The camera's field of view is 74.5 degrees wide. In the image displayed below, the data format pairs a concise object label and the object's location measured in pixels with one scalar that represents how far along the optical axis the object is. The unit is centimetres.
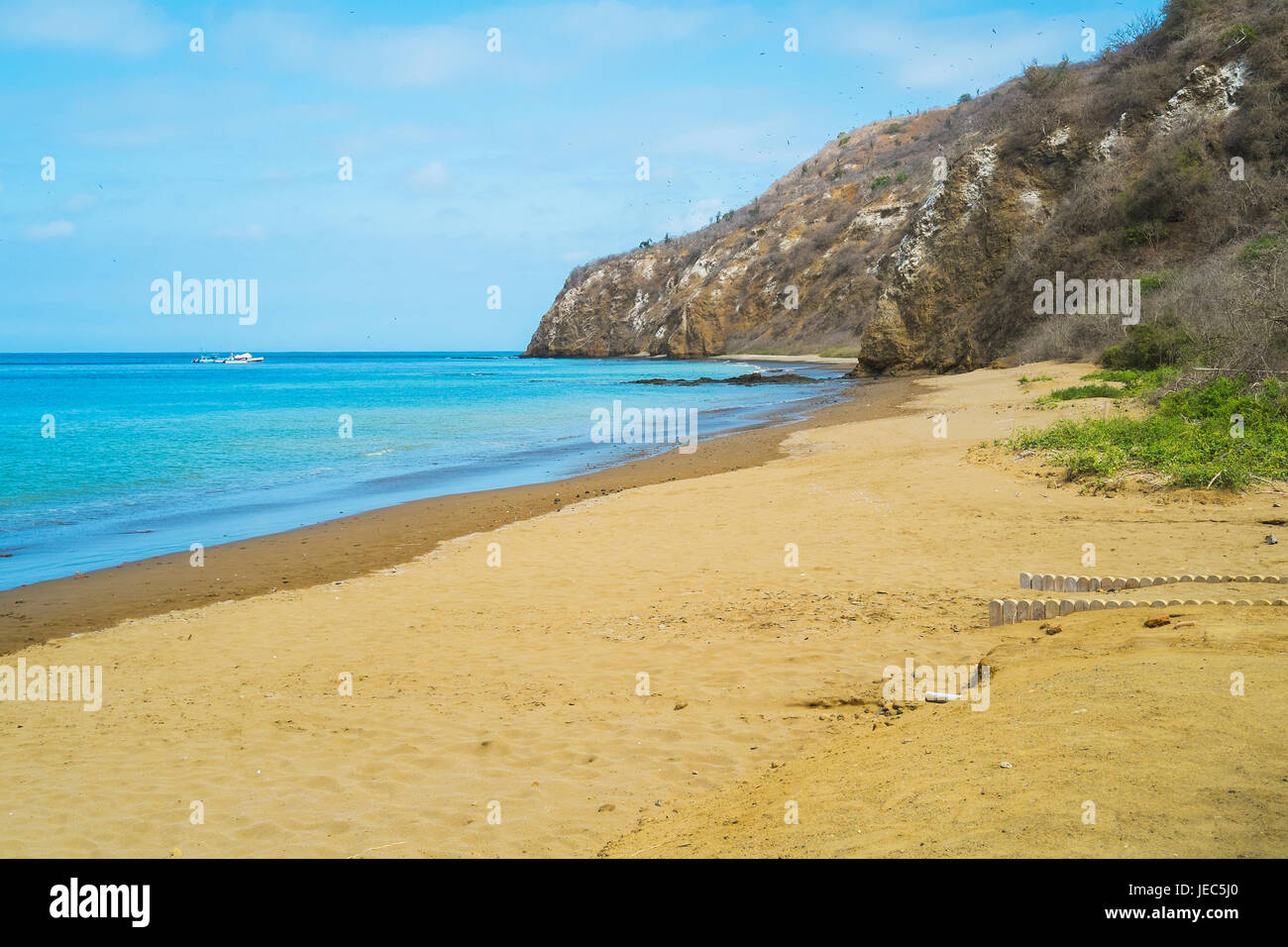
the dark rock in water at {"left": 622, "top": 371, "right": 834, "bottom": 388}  4625
